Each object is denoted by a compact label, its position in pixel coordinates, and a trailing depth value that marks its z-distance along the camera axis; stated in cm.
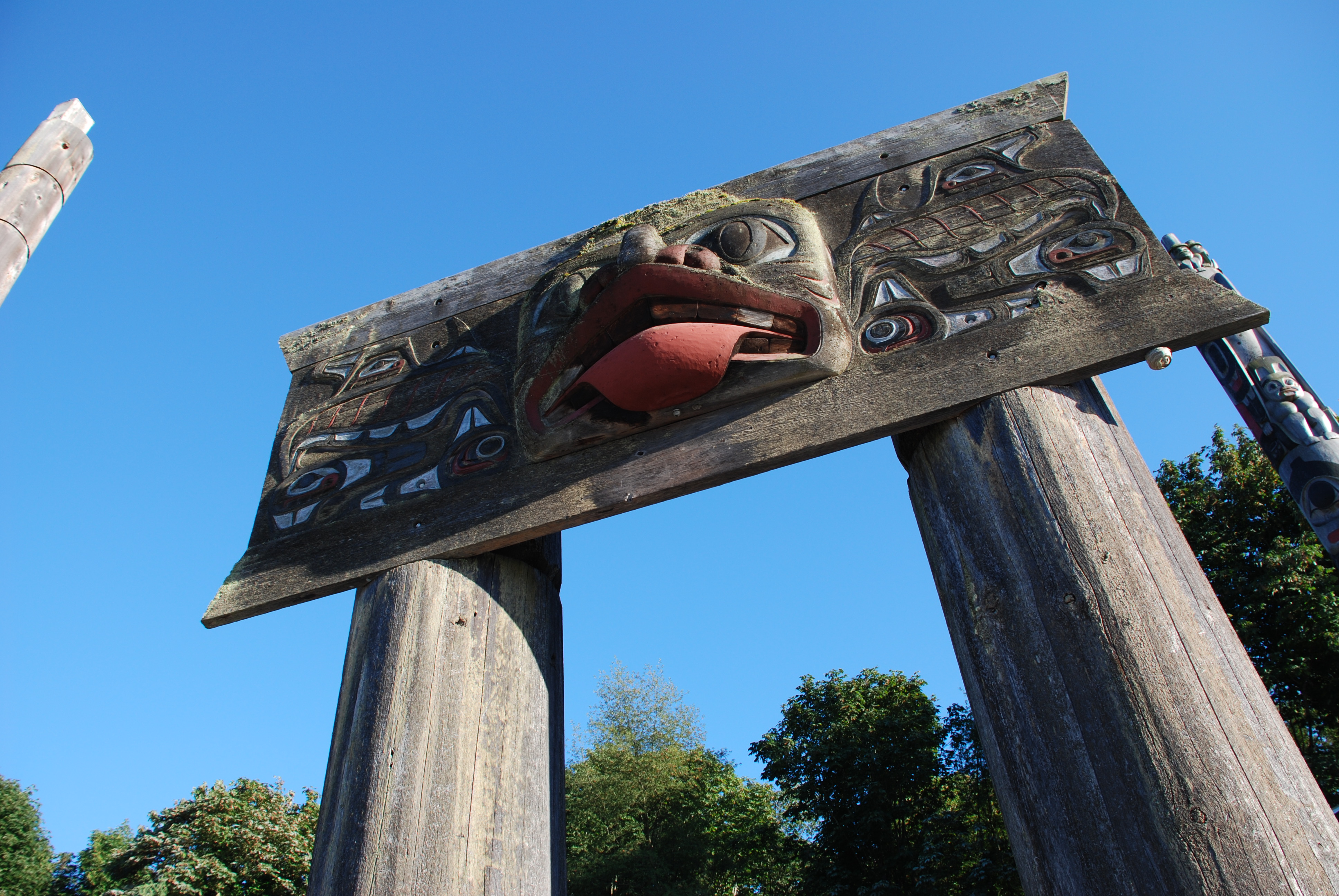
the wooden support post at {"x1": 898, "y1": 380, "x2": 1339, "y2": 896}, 183
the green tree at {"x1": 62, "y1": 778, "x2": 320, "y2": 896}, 1702
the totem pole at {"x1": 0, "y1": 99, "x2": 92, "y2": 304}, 374
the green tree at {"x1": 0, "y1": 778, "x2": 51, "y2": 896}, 1998
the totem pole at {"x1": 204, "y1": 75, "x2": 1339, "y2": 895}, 202
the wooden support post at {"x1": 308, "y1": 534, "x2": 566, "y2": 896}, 258
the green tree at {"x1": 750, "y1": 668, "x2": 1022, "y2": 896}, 1449
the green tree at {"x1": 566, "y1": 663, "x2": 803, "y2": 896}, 1727
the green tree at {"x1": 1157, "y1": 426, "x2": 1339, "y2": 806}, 1204
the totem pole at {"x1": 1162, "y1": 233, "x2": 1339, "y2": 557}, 436
